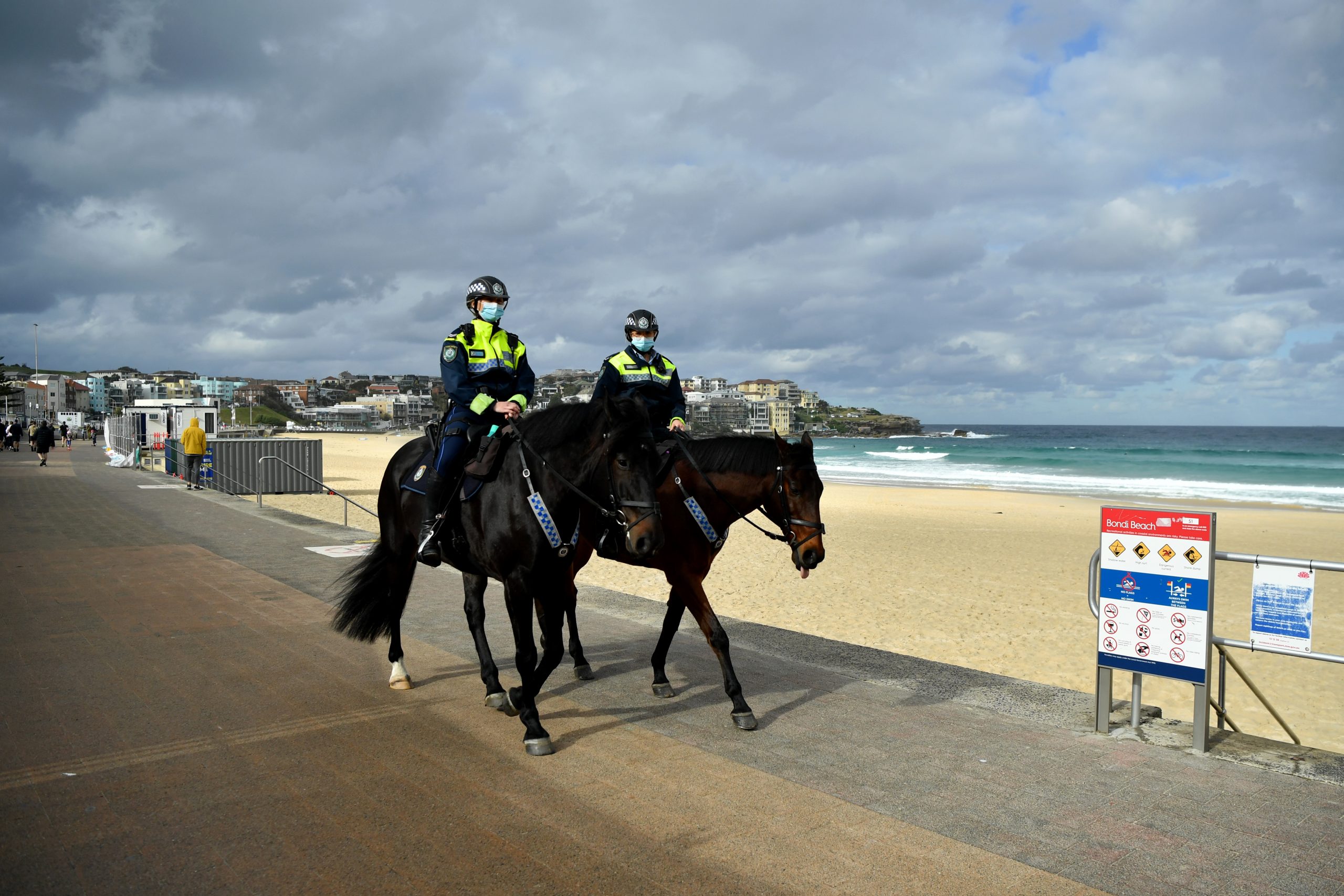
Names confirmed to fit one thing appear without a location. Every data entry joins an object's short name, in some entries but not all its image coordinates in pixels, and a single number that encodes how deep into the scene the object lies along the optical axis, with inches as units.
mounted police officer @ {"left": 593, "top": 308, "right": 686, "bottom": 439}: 257.1
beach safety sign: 195.2
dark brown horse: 226.4
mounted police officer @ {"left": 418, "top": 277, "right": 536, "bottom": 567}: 219.8
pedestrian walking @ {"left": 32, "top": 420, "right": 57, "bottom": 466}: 1270.9
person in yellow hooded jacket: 856.3
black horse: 196.1
